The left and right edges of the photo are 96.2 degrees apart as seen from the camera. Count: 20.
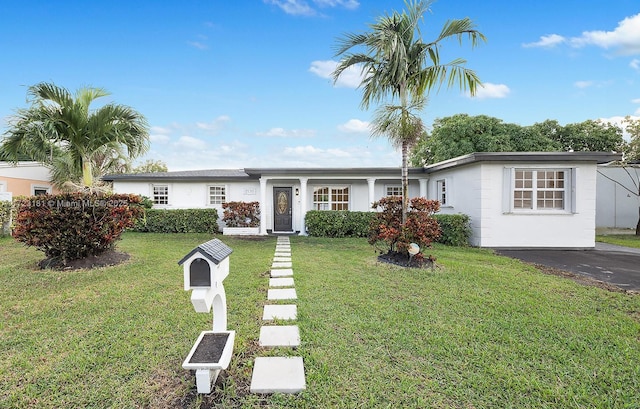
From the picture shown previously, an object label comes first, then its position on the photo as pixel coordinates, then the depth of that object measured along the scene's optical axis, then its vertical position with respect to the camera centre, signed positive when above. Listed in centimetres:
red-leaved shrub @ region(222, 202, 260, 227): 1225 -52
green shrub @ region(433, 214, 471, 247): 954 -94
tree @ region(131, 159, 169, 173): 3087 +395
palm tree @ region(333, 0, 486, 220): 641 +334
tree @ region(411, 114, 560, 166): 1662 +375
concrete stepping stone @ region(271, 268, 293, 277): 548 -140
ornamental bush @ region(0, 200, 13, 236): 1055 -44
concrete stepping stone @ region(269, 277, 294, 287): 482 -140
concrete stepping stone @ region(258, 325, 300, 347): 278 -138
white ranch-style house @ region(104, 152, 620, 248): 888 +42
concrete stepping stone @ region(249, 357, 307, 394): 211 -137
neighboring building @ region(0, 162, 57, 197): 1413 +128
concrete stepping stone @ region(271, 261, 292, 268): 625 -140
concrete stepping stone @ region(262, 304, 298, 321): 345 -139
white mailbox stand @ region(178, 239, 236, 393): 188 -64
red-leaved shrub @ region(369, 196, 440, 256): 634 -58
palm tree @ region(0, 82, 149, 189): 612 +166
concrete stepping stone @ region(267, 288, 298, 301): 416 -139
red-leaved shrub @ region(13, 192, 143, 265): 581 -43
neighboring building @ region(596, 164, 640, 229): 1344 +4
